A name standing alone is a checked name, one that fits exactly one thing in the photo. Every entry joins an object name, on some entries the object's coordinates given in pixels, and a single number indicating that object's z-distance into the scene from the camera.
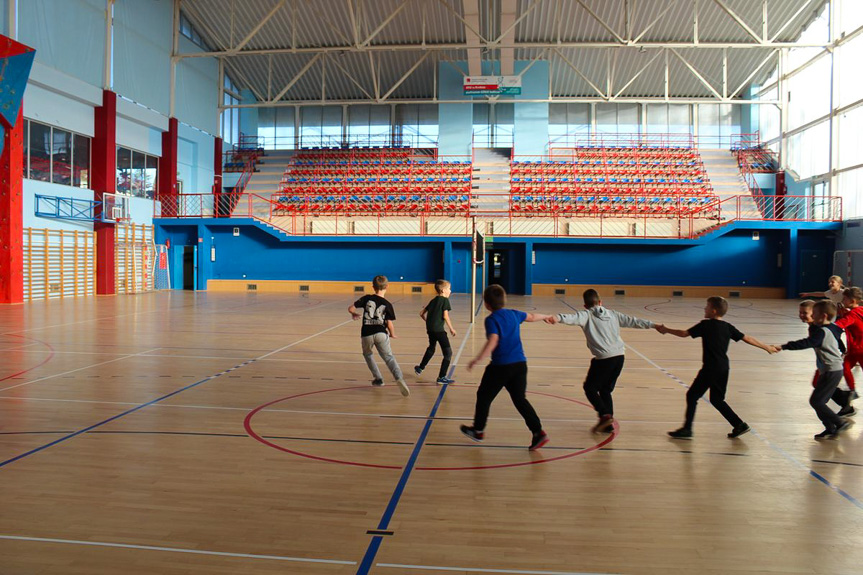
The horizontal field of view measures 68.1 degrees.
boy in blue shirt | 5.78
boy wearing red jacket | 7.25
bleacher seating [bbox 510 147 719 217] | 32.59
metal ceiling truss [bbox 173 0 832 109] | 26.42
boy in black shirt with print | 8.21
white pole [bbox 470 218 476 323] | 17.97
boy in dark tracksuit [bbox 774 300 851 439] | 6.33
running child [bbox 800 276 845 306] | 8.61
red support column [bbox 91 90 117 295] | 25.78
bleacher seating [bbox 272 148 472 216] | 33.66
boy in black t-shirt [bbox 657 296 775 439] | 6.14
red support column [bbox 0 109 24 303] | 20.95
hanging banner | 29.70
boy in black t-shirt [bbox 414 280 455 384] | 9.35
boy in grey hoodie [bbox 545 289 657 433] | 6.41
